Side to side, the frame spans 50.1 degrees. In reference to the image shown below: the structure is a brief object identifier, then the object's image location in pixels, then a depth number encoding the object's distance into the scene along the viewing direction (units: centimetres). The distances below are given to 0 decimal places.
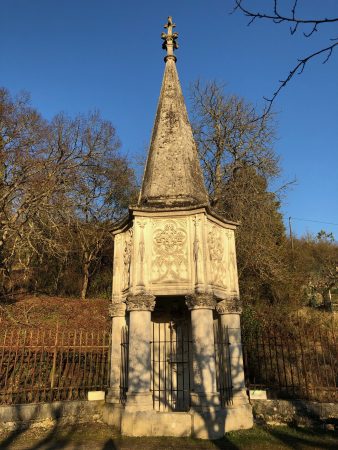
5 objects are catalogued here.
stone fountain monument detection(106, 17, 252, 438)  692
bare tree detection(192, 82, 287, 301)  1786
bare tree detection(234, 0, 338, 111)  270
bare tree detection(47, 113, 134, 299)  2024
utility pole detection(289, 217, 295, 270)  2211
